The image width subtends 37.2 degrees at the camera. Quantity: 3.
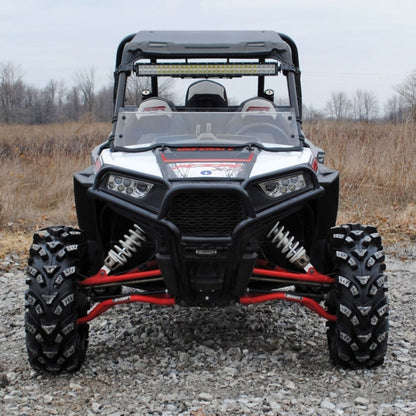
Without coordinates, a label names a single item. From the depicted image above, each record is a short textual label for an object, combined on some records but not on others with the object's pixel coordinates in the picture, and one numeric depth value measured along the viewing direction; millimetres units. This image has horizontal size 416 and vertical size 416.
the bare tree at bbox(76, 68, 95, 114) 43031
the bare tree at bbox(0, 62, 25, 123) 46094
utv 3342
